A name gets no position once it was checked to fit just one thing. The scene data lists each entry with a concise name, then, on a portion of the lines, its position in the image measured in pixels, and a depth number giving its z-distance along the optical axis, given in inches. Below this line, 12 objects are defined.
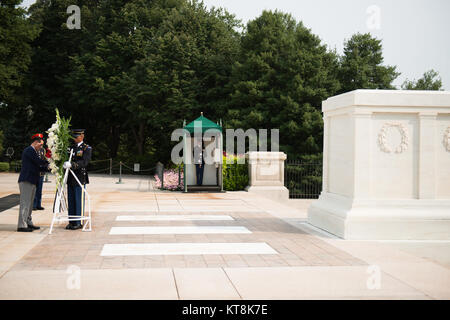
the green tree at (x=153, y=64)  1392.7
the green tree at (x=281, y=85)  1346.0
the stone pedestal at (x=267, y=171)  794.2
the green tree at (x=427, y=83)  1929.1
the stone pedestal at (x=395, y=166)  377.1
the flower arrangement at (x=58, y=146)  395.9
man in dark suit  390.0
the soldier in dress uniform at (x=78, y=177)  406.0
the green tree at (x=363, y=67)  1519.4
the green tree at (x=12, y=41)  1339.8
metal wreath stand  394.9
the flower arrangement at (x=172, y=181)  807.7
